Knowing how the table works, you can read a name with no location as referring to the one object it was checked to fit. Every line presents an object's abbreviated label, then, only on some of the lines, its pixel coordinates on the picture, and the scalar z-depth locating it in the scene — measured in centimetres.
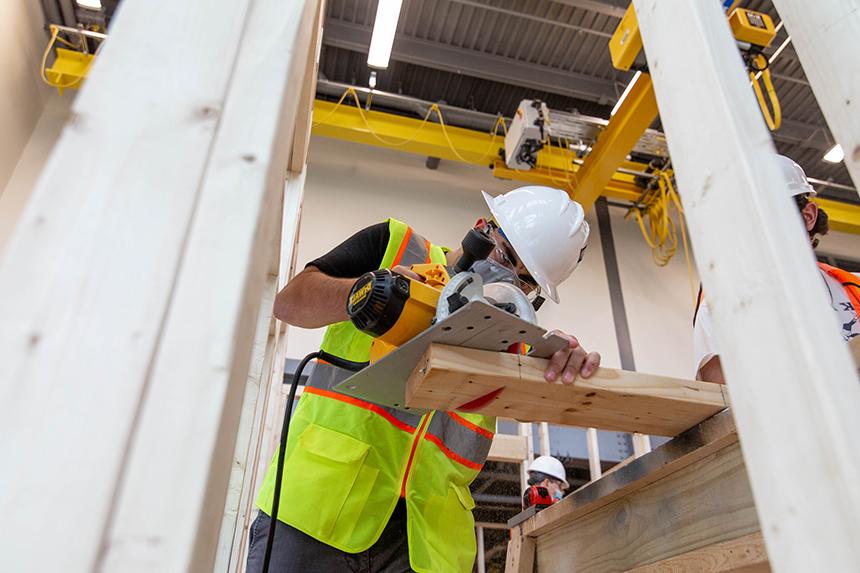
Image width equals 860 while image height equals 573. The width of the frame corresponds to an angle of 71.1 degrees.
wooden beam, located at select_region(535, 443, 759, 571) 109
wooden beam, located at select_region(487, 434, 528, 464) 365
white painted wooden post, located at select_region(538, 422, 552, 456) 370
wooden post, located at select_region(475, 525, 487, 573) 329
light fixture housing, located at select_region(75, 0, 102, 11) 398
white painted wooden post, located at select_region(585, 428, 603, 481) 375
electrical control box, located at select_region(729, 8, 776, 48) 320
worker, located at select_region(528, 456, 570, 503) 350
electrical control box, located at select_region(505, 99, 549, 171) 405
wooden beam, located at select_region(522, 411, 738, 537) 110
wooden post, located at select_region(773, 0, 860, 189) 71
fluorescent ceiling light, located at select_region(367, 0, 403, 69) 341
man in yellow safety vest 137
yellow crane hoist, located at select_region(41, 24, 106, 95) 406
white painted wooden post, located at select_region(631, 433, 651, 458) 378
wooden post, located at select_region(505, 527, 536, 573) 181
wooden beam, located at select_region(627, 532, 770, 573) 100
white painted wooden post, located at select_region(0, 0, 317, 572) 43
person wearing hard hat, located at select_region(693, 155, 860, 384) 185
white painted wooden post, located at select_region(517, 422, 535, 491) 359
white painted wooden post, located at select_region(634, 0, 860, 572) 43
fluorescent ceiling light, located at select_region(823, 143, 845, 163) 472
